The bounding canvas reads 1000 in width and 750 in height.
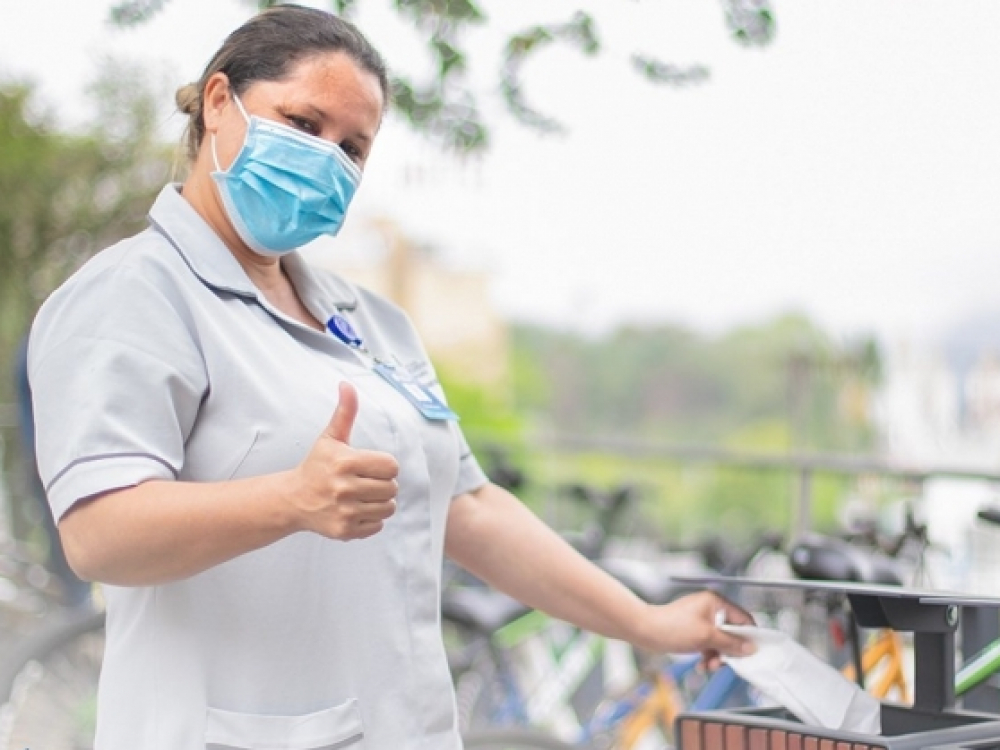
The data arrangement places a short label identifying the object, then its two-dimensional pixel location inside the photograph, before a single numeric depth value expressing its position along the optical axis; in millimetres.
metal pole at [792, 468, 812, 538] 5004
